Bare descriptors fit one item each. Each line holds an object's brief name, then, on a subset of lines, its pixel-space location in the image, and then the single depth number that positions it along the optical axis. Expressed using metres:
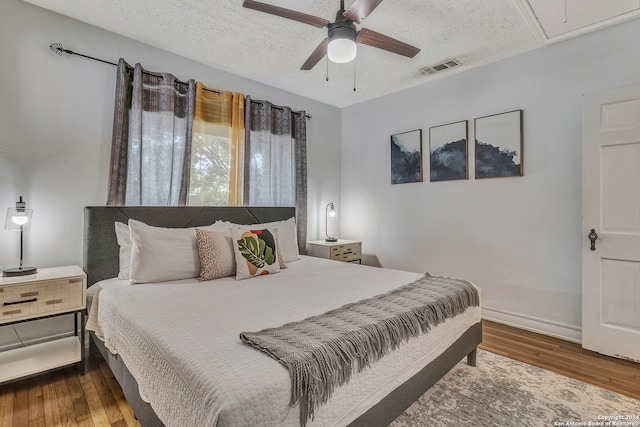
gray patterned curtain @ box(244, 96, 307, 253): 3.53
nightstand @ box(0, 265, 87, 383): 1.90
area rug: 1.70
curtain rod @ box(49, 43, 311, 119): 2.39
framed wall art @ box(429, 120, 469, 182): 3.39
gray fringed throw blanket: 1.10
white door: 2.32
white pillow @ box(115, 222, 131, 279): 2.36
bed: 1.00
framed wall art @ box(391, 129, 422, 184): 3.79
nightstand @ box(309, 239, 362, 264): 3.85
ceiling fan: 1.76
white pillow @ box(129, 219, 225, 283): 2.20
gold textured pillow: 2.33
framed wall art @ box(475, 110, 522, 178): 3.00
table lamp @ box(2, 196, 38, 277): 2.04
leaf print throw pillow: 2.39
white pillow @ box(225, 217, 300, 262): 3.04
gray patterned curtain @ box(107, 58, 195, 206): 2.62
